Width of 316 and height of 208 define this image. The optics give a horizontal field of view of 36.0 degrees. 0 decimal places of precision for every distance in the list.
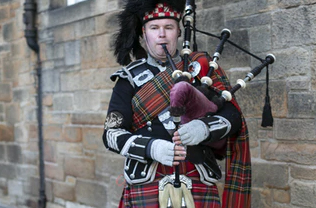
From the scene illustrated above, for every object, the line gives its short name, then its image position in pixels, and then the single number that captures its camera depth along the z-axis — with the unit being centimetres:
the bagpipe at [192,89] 219
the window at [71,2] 562
